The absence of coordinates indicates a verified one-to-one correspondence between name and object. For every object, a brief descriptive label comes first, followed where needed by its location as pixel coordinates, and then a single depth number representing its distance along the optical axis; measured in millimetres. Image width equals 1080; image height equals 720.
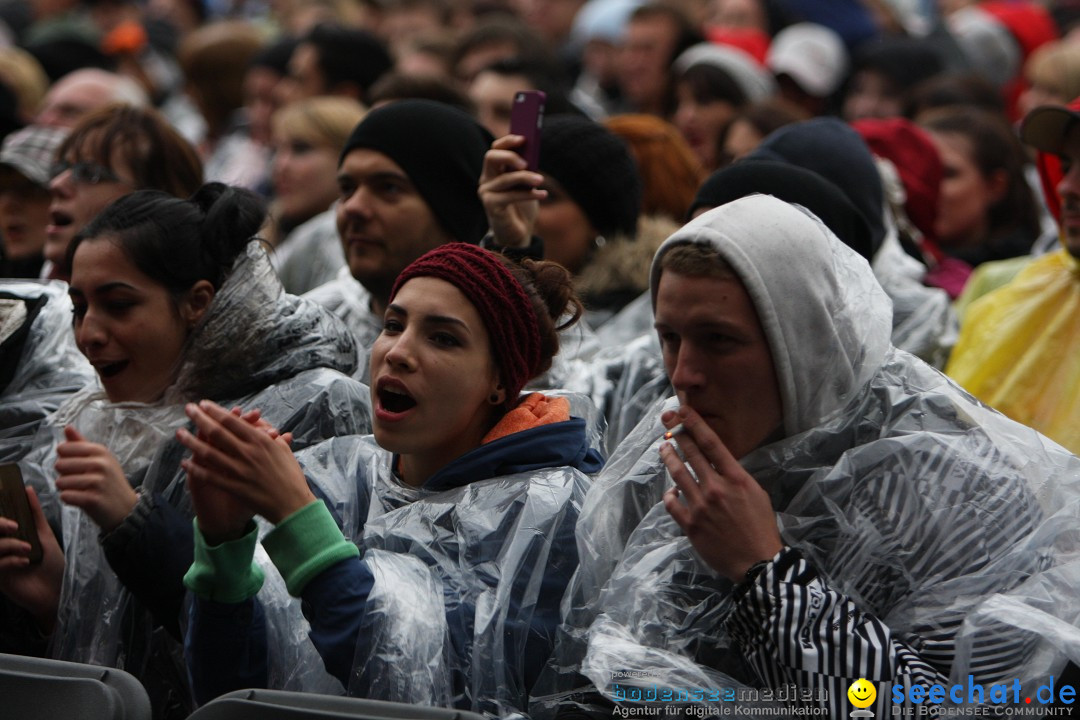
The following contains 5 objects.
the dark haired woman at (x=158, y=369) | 6391
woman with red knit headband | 5133
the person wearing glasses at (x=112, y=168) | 8594
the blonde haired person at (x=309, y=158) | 11758
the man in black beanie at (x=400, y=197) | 8367
